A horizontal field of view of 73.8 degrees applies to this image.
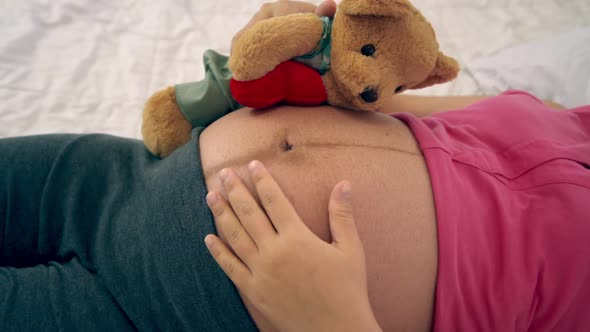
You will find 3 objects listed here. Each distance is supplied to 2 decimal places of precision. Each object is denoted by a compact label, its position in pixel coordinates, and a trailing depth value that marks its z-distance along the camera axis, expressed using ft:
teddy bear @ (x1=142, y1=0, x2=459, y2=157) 1.72
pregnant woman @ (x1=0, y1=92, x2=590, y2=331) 1.91
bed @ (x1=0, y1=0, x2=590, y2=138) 3.36
